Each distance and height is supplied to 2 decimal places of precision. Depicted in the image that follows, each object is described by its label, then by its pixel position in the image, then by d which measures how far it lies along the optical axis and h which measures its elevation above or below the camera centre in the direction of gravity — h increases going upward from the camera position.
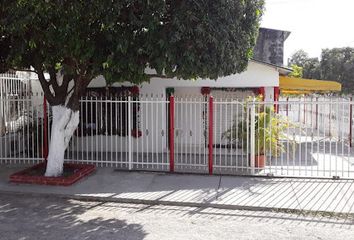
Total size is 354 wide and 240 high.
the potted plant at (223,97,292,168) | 9.76 -0.64
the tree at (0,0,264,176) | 6.88 +1.33
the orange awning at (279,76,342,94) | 14.62 +0.84
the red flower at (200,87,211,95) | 12.74 +0.52
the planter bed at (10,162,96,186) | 8.64 -1.54
